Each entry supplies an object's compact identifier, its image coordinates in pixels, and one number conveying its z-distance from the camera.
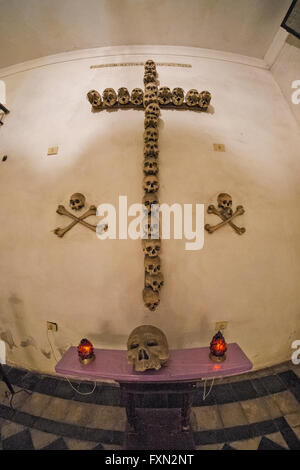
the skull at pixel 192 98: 2.64
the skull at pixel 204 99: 2.63
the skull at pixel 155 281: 2.23
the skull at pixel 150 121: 2.47
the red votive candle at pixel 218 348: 1.87
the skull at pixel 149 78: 2.72
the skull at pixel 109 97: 2.60
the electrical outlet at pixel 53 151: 2.69
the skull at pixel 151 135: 2.44
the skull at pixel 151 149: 2.40
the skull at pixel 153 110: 2.52
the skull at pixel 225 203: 2.42
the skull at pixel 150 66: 2.79
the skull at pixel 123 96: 2.61
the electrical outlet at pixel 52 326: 2.64
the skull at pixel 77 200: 2.42
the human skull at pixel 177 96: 2.65
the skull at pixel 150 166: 2.36
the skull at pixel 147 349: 1.74
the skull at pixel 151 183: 2.35
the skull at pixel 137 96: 2.62
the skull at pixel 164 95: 2.64
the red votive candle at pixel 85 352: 1.89
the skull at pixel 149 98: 2.58
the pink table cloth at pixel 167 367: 1.76
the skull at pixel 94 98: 2.60
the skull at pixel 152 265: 2.24
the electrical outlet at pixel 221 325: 2.57
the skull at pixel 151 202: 2.35
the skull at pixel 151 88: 2.64
